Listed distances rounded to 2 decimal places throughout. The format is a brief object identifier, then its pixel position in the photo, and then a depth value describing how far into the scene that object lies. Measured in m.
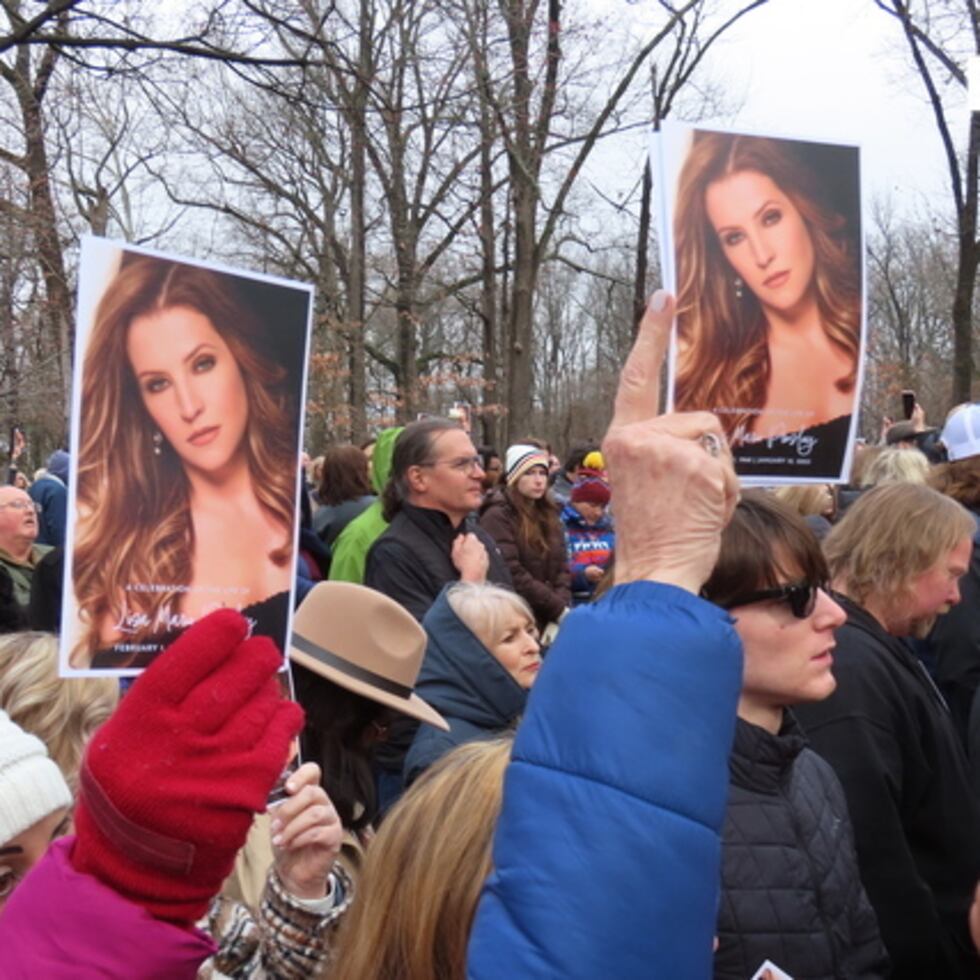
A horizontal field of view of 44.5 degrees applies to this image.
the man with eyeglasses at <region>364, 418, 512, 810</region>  5.04
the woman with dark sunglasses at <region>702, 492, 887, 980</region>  2.14
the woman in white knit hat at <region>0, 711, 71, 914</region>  1.73
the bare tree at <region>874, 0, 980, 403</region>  15.84
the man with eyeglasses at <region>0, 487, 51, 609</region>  5.83
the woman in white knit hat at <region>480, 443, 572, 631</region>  6.95
